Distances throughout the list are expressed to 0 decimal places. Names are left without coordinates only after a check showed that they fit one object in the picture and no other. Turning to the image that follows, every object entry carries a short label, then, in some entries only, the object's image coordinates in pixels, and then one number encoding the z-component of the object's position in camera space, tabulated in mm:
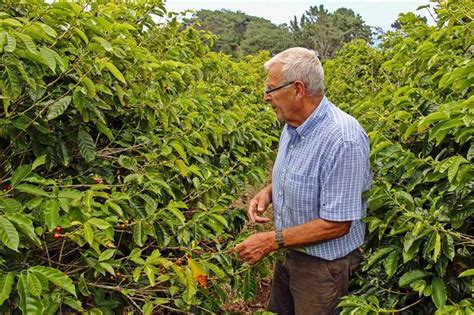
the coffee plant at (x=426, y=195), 1717
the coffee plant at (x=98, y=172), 1590
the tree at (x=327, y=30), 37594
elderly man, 2080
